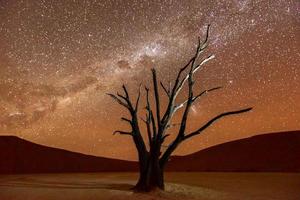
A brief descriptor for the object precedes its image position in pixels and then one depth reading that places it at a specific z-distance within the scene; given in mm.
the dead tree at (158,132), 8995
